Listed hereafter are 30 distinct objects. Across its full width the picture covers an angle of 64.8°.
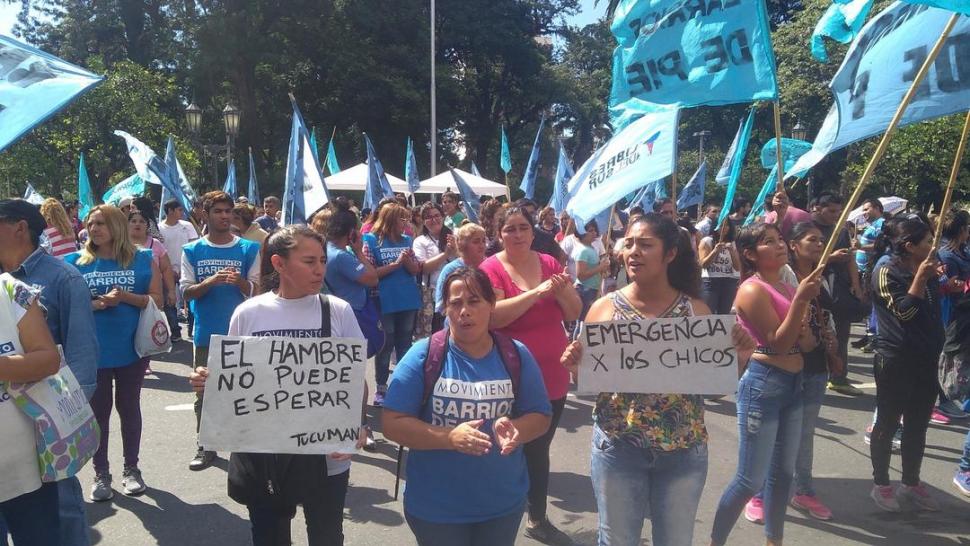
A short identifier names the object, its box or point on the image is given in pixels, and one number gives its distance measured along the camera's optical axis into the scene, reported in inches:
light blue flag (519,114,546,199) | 538.9
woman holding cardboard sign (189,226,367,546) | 122.9
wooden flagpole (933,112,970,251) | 174.7
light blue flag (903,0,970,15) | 135.5
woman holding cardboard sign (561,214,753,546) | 121.6
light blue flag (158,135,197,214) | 413.4
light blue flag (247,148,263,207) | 664.2
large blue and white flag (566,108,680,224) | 208.4
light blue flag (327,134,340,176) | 823.9
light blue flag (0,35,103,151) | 116.0
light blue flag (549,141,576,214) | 470.6
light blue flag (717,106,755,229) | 273.5
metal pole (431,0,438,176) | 1119.0
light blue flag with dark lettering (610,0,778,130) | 201.5
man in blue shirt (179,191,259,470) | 201.5
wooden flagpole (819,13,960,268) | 141.0
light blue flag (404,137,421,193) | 716.9
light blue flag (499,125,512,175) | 669.9
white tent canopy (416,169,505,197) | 751.7
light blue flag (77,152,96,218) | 539.1
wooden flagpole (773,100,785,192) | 186.9
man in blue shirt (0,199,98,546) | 129.4
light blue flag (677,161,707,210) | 512.1
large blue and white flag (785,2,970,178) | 170.1
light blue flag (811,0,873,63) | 179.2
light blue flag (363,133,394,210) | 548.2
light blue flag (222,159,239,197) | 640.4
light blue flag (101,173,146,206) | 482.9
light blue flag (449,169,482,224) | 432.0
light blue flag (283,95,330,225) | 265.7
